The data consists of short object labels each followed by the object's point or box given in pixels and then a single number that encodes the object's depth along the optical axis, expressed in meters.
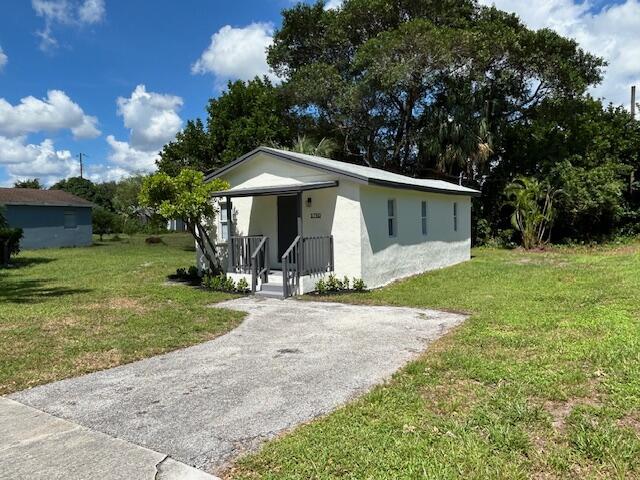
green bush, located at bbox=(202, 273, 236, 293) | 11.11
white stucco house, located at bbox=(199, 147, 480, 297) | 10.71
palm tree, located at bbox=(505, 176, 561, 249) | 19.75
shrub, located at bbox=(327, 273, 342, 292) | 10.75
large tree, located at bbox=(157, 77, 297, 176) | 20.28
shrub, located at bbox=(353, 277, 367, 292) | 10.66
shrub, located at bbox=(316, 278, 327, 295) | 10.62
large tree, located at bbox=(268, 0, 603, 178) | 19.31
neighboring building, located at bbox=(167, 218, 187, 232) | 43.40
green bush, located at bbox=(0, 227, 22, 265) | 17.84
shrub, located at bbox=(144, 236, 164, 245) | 27.73
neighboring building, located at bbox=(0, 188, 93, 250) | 25.05
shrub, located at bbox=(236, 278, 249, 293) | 10.86
